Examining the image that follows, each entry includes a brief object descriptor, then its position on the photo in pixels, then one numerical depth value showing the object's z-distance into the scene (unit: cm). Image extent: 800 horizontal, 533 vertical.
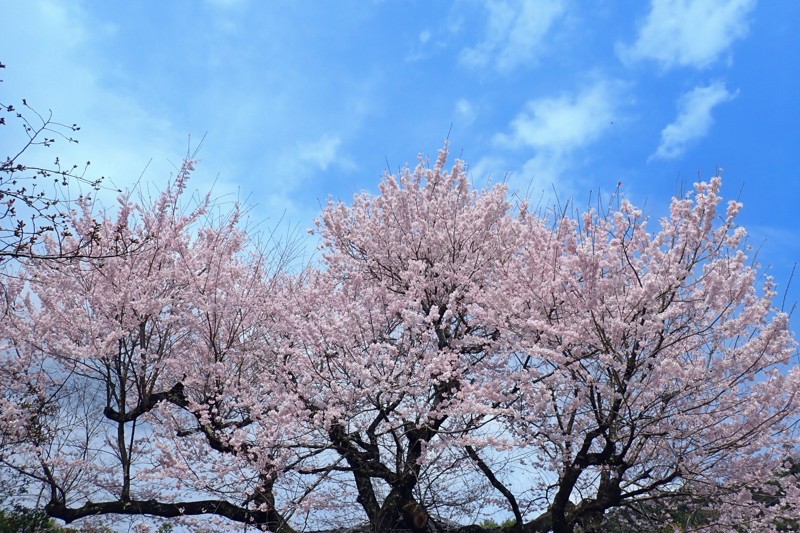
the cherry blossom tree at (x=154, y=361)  995
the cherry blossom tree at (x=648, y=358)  762
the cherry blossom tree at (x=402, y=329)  847
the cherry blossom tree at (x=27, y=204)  602
